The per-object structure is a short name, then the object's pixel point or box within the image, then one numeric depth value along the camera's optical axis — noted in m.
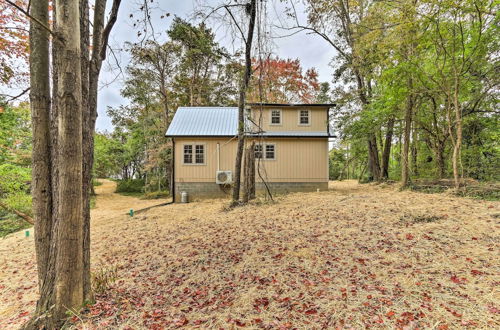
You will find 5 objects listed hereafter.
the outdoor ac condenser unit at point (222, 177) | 10.20
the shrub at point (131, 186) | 17.95
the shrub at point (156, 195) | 14.67
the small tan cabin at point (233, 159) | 10.37
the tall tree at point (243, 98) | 6.34
